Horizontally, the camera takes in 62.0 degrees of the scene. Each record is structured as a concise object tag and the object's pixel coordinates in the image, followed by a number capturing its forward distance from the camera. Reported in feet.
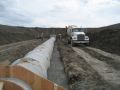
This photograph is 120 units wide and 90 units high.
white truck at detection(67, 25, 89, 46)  36.88
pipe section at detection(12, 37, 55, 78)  6.51
